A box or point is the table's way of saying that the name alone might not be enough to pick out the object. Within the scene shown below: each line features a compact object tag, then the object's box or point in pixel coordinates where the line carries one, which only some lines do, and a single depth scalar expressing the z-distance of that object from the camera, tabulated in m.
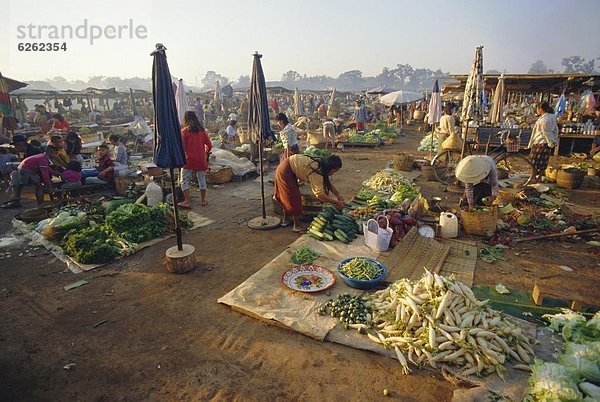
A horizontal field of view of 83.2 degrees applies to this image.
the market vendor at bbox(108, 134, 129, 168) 9.12
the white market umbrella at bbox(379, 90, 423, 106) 19.67
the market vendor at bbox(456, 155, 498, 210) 5.88
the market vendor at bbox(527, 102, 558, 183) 8.64
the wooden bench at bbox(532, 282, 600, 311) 3.55
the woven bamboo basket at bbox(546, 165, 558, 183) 9.24
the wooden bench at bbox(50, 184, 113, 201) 8.22
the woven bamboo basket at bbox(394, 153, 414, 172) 10.98
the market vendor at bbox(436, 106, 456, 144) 12.30
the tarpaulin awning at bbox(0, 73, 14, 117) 11.80
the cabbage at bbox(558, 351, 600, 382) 2.56
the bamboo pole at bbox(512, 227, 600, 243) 5.60
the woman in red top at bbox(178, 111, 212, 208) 7.45
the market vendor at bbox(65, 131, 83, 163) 9.23
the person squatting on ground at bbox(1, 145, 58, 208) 7.78
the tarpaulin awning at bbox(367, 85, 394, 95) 25.81
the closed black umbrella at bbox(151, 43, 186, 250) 4.61
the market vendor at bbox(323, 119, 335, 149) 15.58
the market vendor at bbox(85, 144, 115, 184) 8.78
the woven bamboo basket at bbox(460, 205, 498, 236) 5.76
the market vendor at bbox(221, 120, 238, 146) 15.92
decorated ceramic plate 4.35
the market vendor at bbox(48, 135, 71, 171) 8.40
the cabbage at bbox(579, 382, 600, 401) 2.37
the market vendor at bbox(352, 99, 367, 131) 19.20
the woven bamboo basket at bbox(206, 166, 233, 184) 10.07
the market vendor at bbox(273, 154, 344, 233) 5.72
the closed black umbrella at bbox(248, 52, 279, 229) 6.45
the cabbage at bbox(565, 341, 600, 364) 2.72
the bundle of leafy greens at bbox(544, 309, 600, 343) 3.13
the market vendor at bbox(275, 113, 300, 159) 8.57
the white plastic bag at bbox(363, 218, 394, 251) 5.34
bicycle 10.06
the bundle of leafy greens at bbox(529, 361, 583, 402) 2.39
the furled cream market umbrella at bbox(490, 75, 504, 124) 10.45
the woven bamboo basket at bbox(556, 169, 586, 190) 8.50
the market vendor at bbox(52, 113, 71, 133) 14.27
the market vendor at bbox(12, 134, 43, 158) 9.88
